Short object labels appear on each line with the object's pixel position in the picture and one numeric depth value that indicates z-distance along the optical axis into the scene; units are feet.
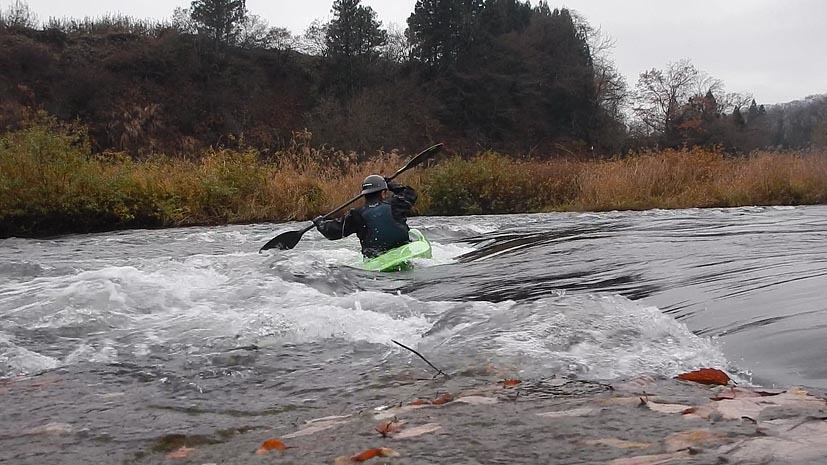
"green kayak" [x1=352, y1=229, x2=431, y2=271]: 22.52
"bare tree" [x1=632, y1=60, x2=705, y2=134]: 139.85
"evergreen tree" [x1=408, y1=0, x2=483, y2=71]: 129.70
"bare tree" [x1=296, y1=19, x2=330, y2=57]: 130.52
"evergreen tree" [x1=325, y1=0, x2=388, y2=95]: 120.88
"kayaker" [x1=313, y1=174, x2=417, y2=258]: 23.43
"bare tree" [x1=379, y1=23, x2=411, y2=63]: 130.82
